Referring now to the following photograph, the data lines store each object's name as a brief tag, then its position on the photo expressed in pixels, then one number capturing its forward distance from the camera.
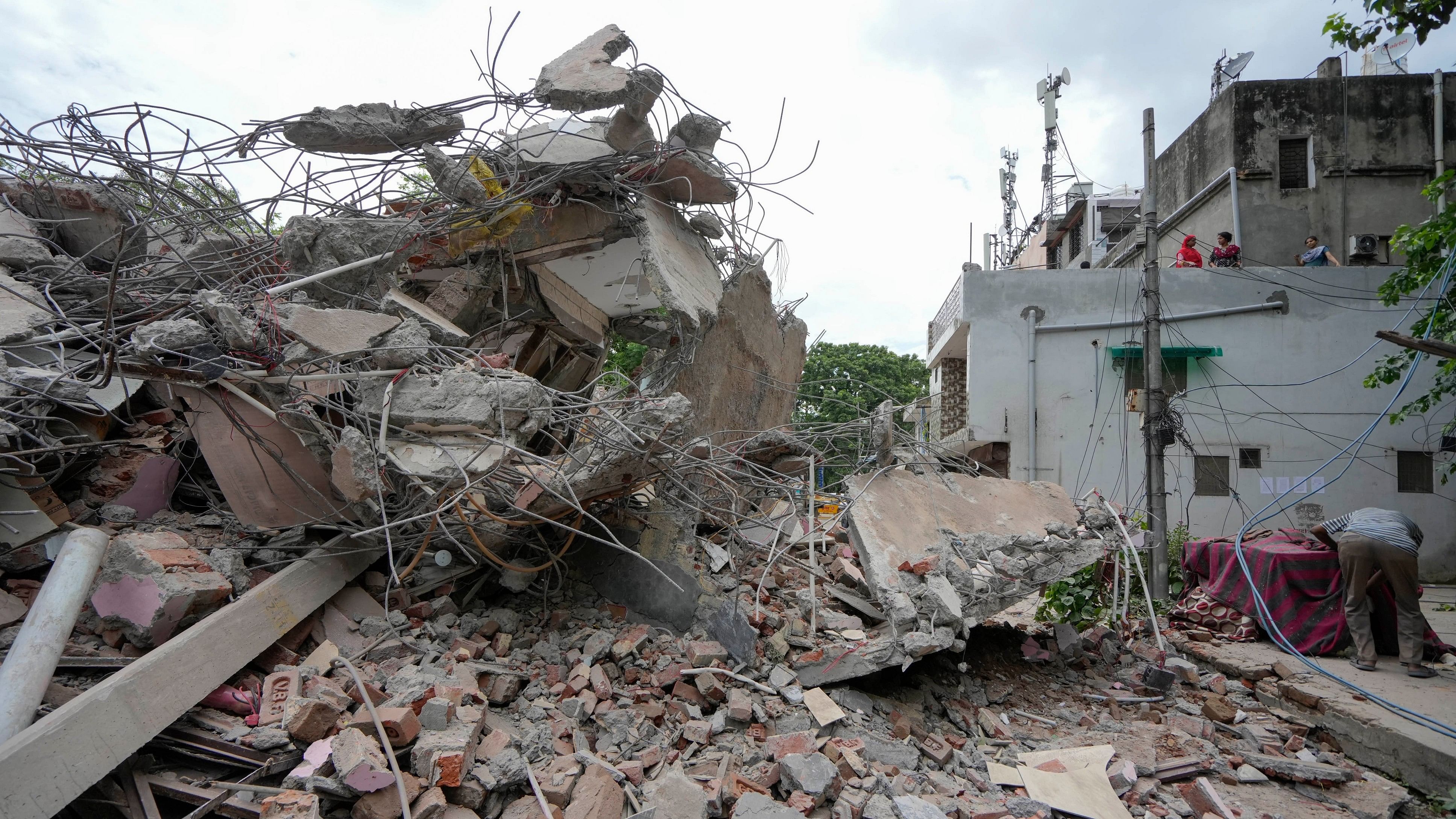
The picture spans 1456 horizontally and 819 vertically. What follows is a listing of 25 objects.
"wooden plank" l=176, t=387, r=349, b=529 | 3.92
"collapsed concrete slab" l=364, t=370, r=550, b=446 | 3.67
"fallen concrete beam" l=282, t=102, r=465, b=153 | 4.65
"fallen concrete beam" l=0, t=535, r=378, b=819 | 2.23
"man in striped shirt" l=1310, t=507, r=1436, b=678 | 5.62
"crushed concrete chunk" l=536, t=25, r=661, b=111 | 4.29
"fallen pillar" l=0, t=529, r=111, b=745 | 2.51
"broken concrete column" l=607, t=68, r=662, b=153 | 4.38
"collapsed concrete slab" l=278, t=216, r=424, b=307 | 4.36
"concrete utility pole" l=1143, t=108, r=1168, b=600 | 9.02
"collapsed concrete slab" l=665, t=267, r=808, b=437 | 5.29
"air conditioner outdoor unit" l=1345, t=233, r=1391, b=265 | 14.34
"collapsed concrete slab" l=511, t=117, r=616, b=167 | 4.75
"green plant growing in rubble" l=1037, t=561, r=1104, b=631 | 6.30
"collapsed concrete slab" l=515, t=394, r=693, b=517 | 3.69
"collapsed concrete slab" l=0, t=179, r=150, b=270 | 5.56
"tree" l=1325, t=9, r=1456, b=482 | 5.31
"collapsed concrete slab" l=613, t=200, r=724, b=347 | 4.53
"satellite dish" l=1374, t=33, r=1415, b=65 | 12.80
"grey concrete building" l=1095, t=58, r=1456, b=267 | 14.92
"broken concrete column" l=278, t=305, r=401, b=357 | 3.59
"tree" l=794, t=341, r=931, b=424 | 27.41
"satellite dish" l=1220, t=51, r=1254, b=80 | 16.56
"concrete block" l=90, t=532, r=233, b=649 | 3.03
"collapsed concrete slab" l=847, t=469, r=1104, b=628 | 4.29
